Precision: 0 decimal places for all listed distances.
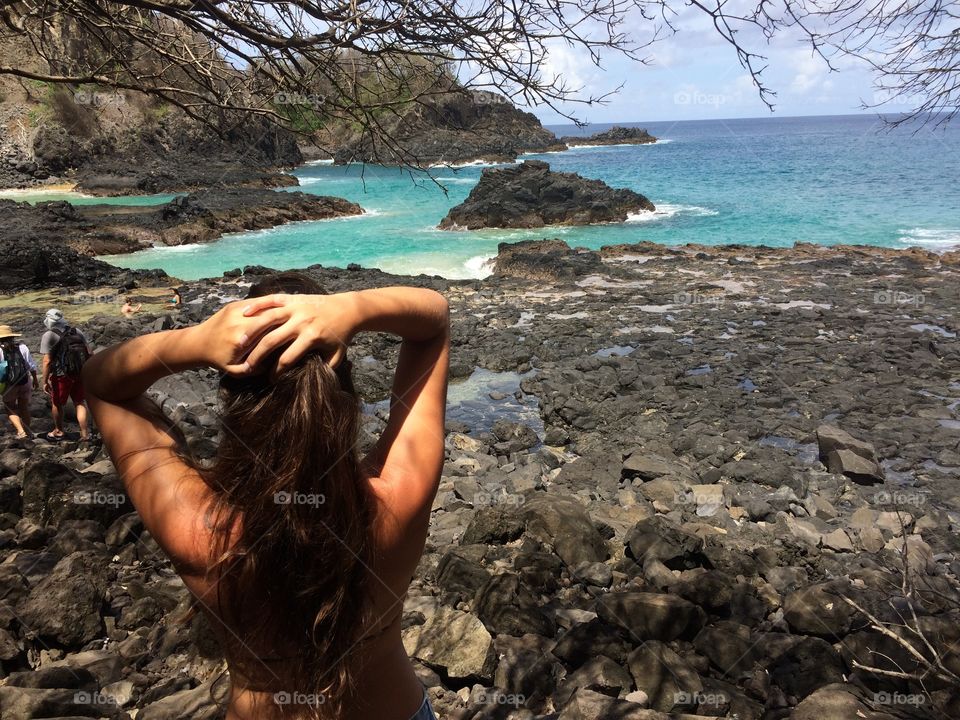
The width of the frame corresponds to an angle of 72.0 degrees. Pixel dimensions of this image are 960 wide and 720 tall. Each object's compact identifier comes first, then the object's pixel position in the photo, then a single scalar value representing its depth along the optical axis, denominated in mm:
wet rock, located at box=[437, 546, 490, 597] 4379
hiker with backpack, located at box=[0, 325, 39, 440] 6602
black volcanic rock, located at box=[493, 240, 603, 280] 19062
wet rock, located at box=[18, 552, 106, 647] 3562
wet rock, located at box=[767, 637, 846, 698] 3459
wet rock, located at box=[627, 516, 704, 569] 4984
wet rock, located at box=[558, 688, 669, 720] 2725
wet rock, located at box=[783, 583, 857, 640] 3986
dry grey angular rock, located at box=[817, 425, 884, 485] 7406
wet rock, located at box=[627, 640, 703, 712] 3377
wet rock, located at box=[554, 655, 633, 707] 3377
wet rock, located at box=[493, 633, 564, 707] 3428
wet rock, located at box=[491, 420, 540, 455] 8469
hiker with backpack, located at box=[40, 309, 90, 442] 6859
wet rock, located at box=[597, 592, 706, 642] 3879
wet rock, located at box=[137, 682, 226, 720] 2797
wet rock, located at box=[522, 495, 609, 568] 5059
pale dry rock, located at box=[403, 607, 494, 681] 3502
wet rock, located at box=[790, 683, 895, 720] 2756
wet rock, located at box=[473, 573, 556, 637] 3961
